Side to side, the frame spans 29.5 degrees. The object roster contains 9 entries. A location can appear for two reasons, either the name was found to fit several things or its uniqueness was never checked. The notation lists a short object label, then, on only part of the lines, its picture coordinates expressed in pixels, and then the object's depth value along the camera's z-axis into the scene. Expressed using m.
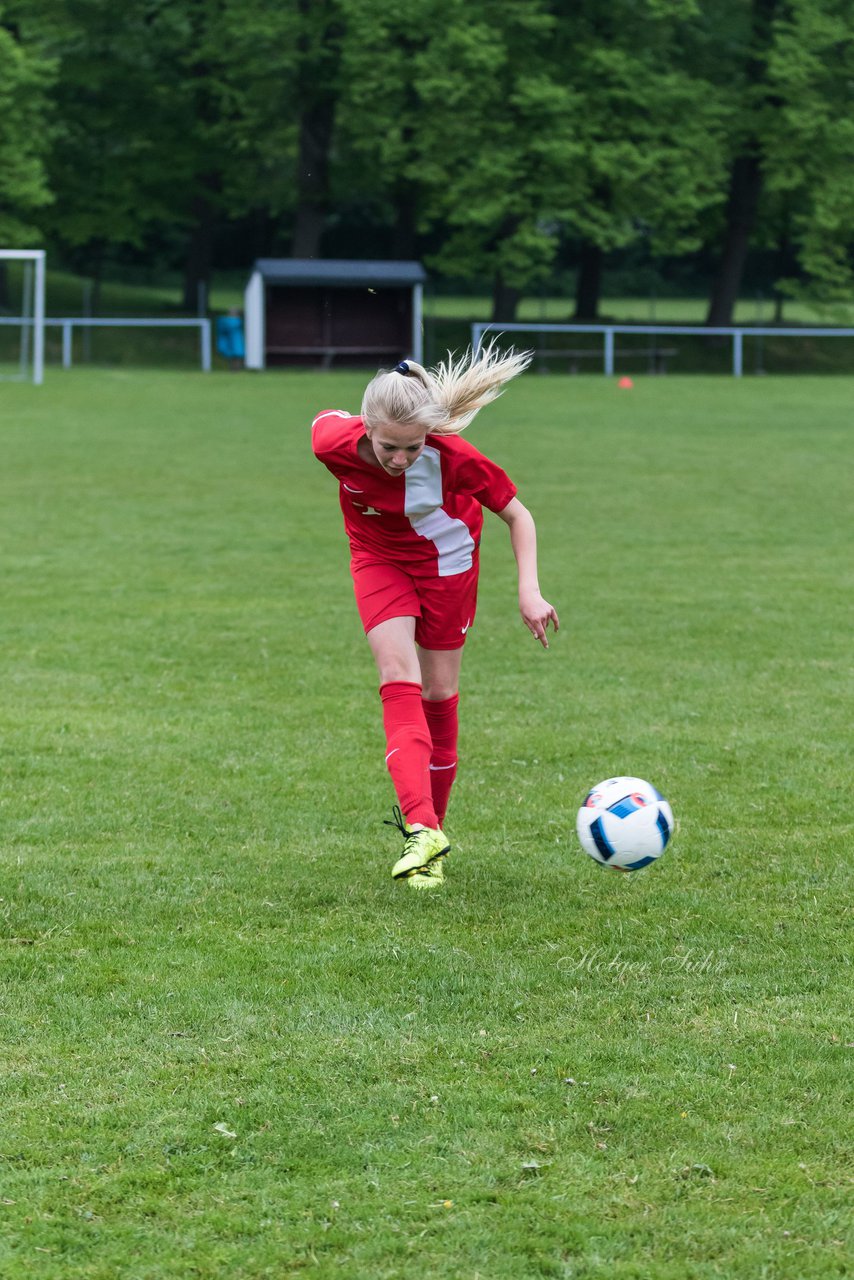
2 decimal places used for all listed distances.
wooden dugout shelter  40.34
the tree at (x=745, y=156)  45.84
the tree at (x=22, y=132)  42.44
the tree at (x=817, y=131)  44.34
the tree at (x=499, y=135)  42.66
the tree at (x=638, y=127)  43.72
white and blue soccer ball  5.03
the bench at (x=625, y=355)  41.31
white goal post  31.94
